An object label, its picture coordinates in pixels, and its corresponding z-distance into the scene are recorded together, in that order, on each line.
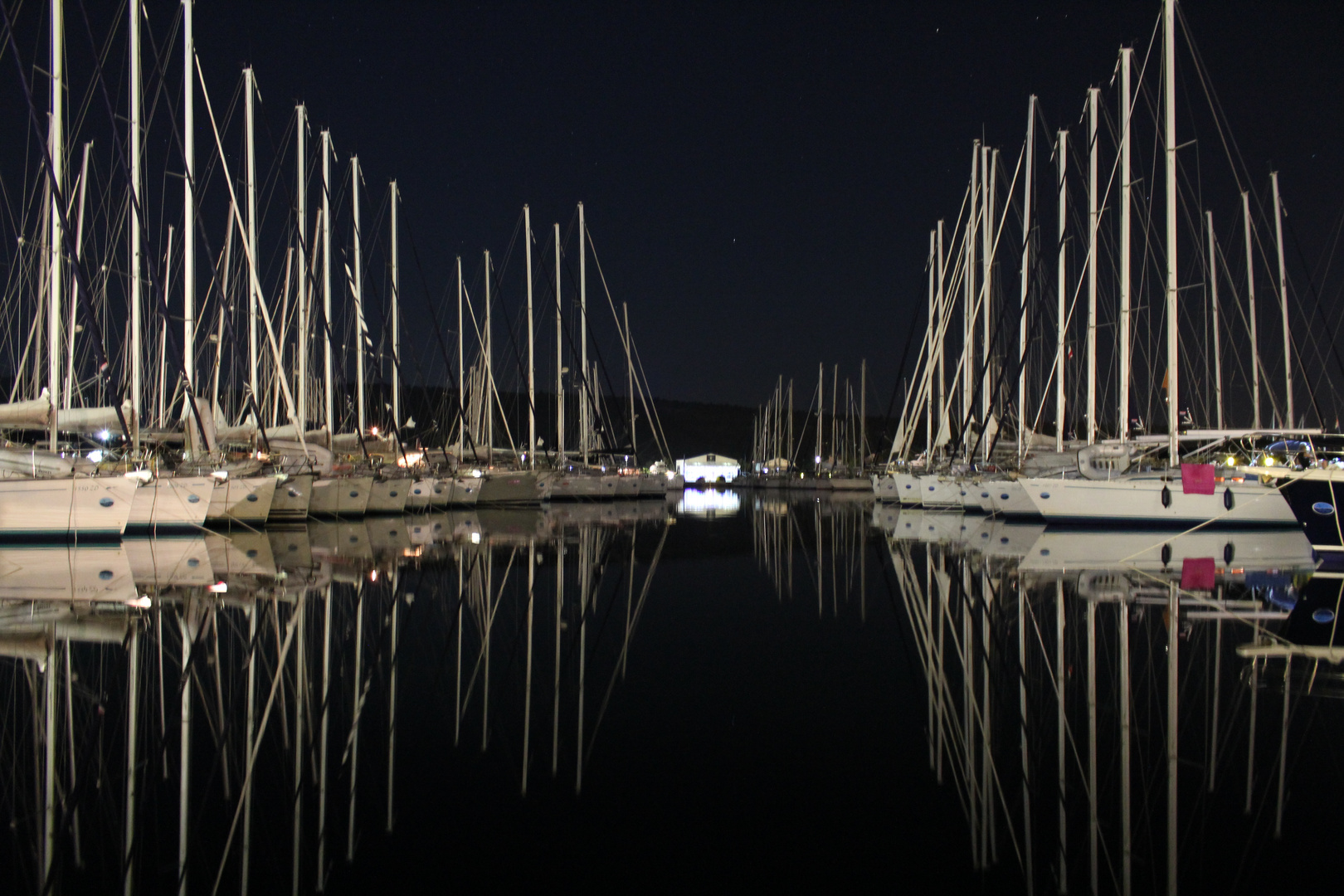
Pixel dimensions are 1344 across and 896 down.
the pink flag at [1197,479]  22.39
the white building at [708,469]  115.19
